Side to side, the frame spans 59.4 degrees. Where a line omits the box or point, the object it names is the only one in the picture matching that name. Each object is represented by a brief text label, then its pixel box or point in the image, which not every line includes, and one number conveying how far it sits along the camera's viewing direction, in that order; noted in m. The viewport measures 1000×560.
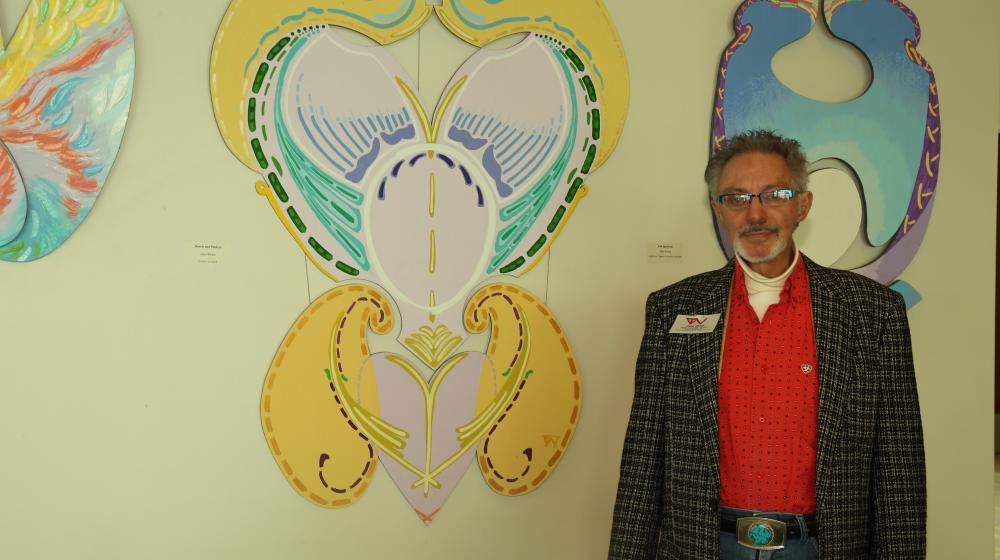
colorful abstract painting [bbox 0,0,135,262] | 2.02
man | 1.92
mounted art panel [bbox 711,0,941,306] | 2.69
